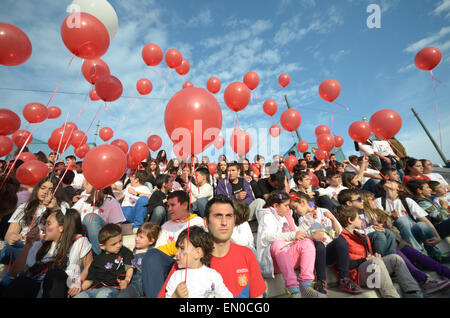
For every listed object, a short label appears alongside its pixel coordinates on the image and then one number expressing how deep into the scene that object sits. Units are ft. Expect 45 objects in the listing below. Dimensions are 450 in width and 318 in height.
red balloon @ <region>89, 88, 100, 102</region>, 16.48
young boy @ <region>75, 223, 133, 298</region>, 6.64
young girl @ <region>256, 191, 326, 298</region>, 6.93
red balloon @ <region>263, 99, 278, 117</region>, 18.61
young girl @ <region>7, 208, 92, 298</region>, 6.58
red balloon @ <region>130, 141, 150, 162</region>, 14.83
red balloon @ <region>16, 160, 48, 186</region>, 10.96
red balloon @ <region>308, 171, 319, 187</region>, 15.65
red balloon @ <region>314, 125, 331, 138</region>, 18.83
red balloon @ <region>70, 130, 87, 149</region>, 16.24
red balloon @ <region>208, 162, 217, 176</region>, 18.25
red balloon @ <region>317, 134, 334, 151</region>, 16.39
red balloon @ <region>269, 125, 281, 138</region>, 19.51
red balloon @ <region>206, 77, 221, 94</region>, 18.88
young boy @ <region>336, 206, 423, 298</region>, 7.00
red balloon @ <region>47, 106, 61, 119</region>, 17.92
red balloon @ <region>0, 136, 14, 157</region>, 14.14
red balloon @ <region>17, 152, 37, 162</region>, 14.77
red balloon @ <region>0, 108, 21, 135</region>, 11.49
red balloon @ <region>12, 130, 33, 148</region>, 15.60
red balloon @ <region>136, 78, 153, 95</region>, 18.92
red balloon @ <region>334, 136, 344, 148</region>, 20.00
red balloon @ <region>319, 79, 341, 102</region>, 15.24
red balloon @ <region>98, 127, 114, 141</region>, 19.94
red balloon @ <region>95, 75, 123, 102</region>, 11.12
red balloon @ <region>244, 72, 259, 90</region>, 17.17
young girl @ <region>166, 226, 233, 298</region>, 5.20
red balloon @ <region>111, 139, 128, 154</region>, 16.85
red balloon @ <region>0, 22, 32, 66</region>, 7.59
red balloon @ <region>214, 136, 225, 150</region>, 17.58
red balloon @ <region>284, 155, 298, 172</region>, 18.98
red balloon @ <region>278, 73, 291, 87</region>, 20.38
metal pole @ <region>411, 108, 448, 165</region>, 33.00
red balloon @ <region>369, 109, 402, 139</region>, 12.14
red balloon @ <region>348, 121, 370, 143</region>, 13.83
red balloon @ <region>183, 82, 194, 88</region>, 20.11
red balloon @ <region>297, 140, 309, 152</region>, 20.84
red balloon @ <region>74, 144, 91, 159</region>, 16.63
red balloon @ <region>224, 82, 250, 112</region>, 12.44
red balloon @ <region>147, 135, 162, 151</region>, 17.96
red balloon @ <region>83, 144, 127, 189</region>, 8.29
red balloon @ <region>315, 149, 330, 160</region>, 18.44
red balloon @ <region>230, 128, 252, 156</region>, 14.44
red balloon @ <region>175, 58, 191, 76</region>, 19.80
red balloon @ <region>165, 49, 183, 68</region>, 17.22
